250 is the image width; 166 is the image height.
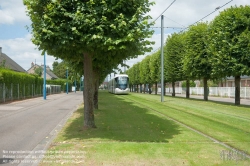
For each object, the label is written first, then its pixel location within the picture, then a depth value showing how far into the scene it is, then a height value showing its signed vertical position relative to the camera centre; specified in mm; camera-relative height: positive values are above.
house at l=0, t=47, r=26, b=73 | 57094 +4741
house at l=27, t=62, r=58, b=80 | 100150 +4986
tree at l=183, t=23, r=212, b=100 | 28578 +3204
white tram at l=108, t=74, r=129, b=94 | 50562 +479
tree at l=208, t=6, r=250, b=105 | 21606 +3214
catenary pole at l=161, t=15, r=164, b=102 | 27920 +4476
